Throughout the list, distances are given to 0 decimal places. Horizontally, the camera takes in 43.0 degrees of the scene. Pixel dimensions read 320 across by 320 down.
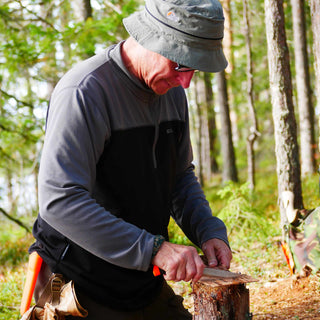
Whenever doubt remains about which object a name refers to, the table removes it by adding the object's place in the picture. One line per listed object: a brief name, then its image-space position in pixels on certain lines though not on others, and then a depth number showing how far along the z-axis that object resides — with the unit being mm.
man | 1861
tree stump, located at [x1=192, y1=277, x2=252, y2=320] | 2289
